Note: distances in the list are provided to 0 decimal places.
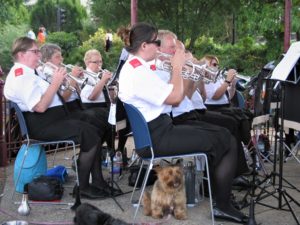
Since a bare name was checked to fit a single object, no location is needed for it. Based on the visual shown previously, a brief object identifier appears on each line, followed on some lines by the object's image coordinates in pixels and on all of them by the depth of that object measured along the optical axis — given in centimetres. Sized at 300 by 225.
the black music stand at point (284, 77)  396
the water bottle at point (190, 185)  469
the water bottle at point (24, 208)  440
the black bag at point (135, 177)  538
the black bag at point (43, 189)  480
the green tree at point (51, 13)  3494
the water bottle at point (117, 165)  594
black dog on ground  366
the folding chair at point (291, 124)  461
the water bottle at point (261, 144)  670
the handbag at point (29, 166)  512
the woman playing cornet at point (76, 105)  552
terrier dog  414
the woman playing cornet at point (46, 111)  463
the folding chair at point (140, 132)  397
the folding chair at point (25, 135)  471
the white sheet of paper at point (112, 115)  482
